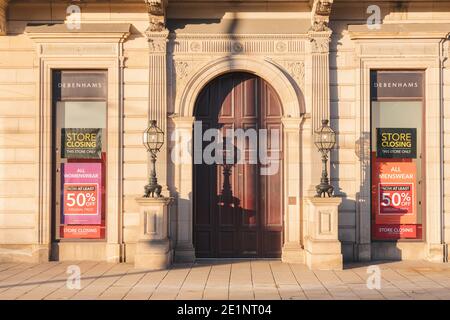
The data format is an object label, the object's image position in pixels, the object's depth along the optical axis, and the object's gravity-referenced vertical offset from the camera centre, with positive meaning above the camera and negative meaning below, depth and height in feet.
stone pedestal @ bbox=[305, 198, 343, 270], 41.70 -5.03
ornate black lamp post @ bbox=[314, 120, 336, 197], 42.98 +1.60
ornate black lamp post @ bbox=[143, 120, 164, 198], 43.09 +1.47
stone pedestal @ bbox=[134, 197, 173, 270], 42.09 -5.02
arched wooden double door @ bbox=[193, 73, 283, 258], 46.65 -2.05
